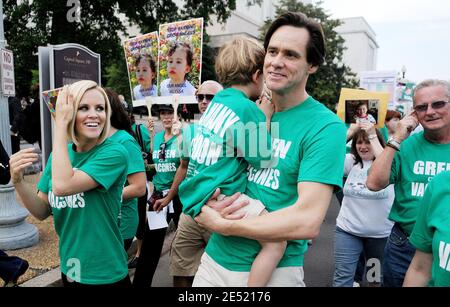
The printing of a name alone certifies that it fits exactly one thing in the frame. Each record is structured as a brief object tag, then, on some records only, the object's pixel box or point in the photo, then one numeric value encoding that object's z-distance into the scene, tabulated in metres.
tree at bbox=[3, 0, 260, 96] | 16.77
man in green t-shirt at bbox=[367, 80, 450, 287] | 2.49
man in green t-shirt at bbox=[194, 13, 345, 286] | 1.55
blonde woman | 2.22
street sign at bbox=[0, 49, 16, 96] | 4.95
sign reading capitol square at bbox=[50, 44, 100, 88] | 4.86
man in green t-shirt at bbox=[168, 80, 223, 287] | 3.47
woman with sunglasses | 3.72
